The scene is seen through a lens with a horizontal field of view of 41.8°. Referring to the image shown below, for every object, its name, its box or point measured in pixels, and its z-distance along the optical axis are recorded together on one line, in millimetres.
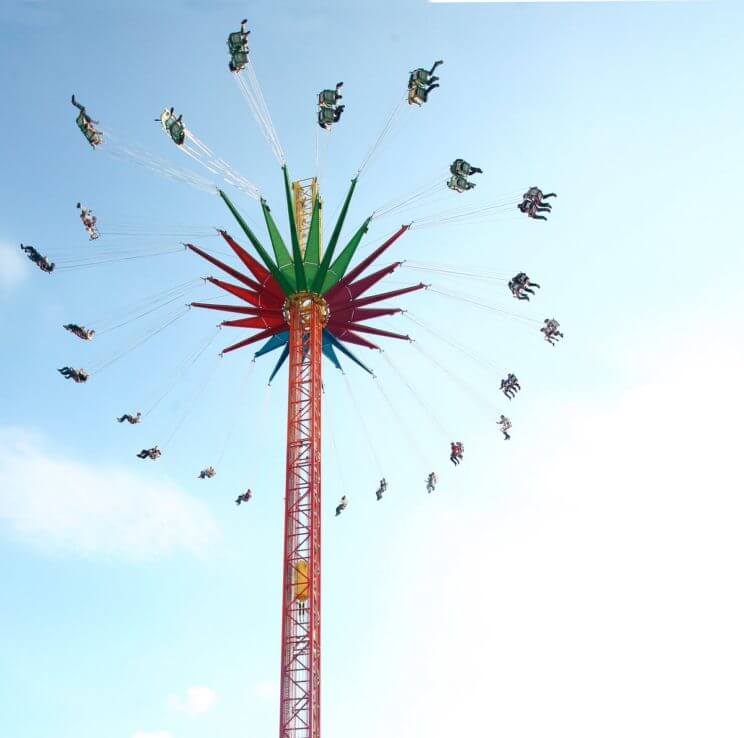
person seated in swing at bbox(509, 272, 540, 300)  44000
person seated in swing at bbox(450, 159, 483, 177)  43469
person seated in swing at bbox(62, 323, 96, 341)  43281
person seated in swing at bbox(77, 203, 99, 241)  44219
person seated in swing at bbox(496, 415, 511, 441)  49625
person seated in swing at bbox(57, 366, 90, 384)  43938
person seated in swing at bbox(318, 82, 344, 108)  42281
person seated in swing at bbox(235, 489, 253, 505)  48406
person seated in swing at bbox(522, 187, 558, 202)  42781
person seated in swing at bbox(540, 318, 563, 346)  47094
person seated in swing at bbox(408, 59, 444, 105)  42344
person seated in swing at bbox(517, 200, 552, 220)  42875
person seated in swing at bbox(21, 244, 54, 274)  42056
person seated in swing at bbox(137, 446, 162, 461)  45875
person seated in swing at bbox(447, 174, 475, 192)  43781
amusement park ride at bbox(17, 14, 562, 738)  41312
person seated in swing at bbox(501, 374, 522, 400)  47719
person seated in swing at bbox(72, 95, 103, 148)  42812
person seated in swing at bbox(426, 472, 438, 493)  49062
